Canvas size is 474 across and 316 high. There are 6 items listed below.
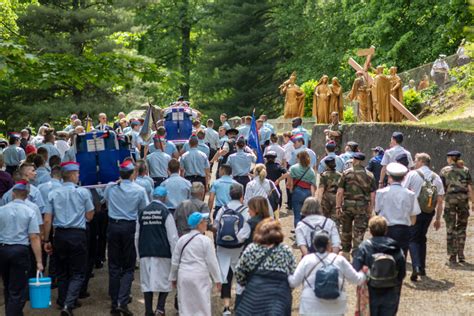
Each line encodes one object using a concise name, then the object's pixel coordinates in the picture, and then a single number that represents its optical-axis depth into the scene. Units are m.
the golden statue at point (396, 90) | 28.41
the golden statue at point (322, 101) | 31.05
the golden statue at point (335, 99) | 31.08
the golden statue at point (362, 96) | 28.02
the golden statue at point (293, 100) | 34.38
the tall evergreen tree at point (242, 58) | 52.84
